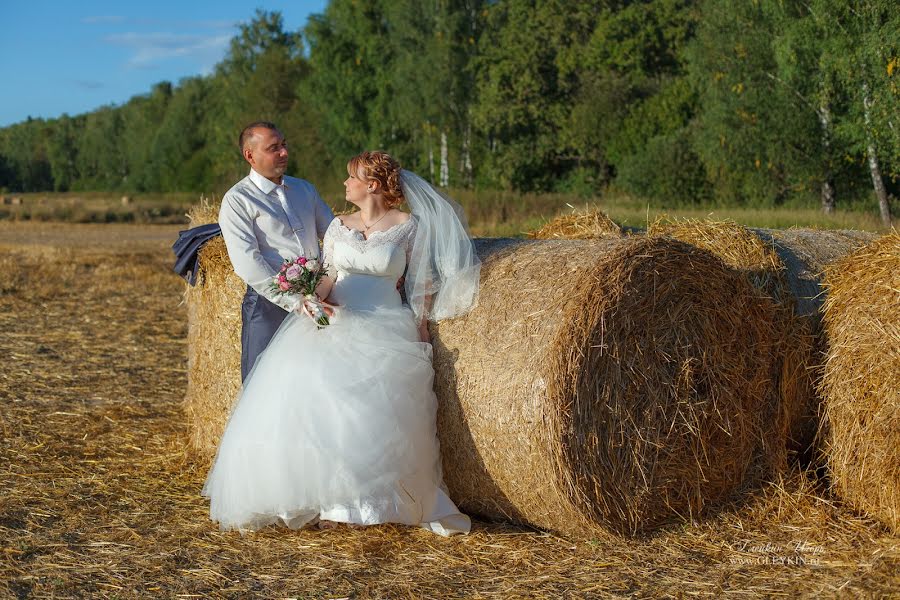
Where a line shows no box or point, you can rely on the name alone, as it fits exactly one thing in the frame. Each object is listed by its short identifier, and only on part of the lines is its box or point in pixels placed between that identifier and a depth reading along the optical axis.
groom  5.44
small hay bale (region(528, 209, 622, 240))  6.53
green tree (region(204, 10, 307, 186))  50.03
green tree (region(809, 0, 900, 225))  15.82
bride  4.72
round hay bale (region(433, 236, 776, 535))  4.52
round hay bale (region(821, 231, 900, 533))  4.71
